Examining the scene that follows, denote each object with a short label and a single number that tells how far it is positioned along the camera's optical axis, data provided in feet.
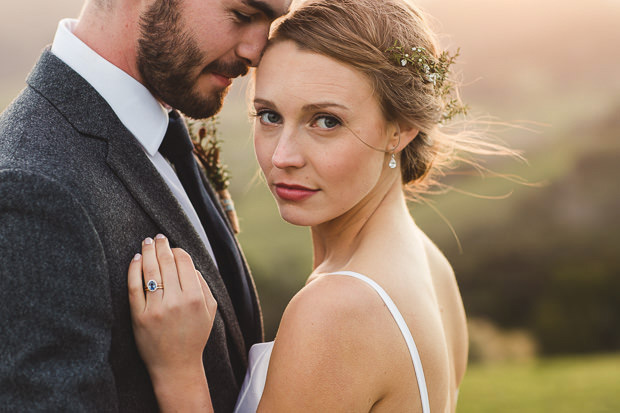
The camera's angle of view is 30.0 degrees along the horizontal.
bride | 3.54
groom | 3.23
